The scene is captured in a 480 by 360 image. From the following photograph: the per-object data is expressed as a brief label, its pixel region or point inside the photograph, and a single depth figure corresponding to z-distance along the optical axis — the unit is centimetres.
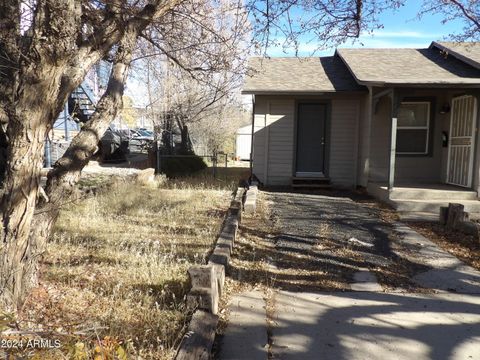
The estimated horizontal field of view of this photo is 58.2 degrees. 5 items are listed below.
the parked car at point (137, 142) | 2478
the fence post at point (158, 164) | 1568
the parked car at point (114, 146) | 1961
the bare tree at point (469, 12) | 881
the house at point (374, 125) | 993
